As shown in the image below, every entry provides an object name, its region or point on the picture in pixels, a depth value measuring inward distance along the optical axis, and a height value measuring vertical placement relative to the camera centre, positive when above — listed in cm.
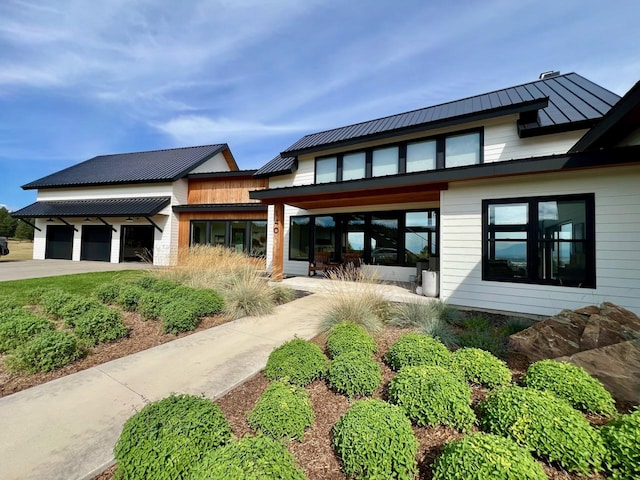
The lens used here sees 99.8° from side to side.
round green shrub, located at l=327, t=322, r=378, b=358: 333 -115
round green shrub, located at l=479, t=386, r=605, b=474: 171 -119
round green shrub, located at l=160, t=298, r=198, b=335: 459 -120
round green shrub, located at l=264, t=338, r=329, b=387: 287 -127
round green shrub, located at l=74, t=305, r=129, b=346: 404 -124
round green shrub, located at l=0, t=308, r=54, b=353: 371 -120
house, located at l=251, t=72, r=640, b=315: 512 +147
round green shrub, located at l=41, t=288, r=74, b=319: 495 -106
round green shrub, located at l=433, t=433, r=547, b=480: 138 -112
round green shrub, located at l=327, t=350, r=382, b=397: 267 -127
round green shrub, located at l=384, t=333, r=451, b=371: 301 -116
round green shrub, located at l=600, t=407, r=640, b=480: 156 -117
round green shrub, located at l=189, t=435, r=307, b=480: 137 -116
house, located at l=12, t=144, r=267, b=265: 1446 +202
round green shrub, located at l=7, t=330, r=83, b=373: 324 -134
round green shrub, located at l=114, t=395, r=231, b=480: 153 -119
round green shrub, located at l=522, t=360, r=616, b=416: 226 -115
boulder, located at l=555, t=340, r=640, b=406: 250 -111
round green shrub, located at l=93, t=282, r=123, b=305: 595 -103
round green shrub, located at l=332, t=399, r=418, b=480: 168 -127
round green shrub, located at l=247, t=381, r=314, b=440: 204 -131
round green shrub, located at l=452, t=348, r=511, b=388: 275 -121
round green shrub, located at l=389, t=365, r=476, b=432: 217 -123
